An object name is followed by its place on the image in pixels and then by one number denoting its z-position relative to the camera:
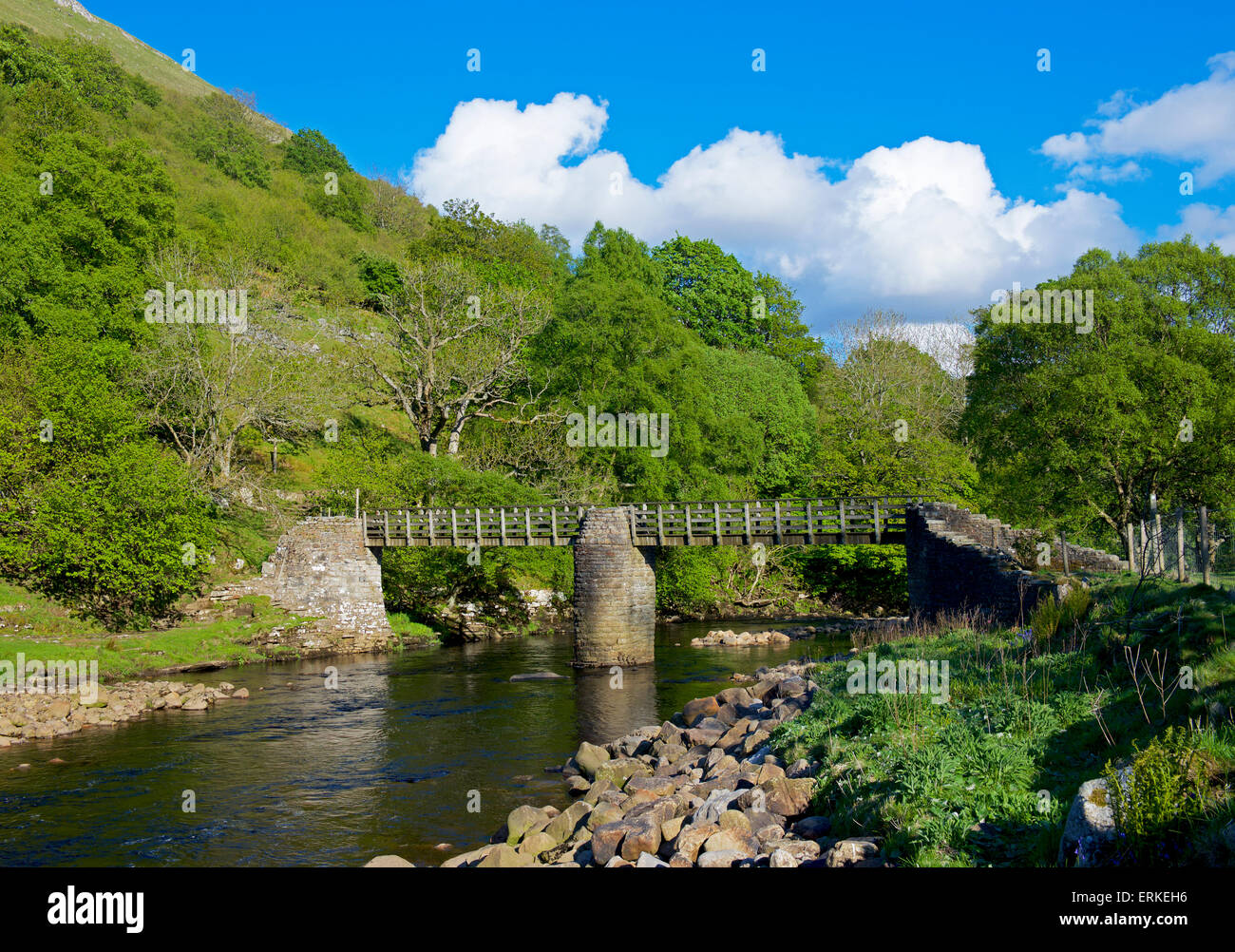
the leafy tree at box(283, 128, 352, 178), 93.69
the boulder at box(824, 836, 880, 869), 8.32
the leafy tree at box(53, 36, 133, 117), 72.26
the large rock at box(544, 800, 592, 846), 12.18
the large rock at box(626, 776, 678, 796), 13.17
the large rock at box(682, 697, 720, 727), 17.98
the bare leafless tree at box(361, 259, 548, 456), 42.44
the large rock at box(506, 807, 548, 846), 12.46
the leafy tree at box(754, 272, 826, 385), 57.03
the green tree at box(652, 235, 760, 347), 54.22
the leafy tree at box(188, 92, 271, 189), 78.94
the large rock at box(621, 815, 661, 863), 10.42
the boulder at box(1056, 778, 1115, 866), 6.76
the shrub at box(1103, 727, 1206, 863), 6.59
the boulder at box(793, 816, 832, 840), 9.67
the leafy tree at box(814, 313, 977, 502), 43.91
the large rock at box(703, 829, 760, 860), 9.66
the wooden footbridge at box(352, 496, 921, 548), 29.89
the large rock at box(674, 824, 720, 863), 9.91
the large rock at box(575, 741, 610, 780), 16.33
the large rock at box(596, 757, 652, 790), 14.87
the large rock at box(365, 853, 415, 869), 11.38
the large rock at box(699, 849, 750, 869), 9.36
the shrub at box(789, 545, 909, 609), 43.97
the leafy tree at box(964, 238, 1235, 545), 28.89
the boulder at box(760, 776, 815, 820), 10.52
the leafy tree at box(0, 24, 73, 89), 62.31
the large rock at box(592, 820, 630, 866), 10.57
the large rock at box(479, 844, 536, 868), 10.95
